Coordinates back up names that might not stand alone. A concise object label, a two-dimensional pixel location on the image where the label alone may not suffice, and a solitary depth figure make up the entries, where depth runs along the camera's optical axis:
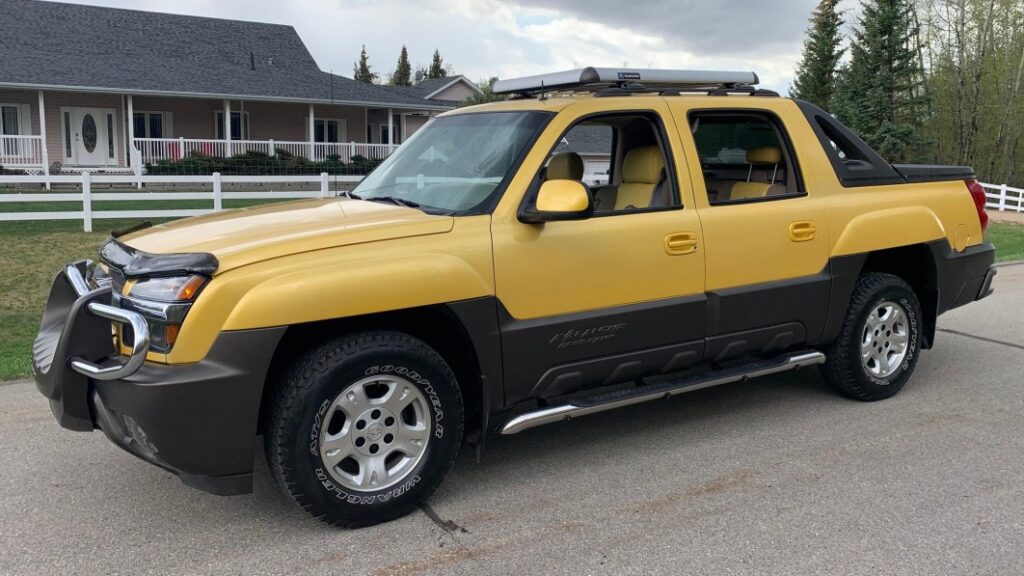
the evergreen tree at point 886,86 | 37.59
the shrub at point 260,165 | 26.05
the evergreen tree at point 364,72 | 84.54
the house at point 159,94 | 26.73
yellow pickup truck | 3.49
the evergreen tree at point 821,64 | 54.84
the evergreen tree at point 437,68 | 83.56
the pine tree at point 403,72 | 81.94
